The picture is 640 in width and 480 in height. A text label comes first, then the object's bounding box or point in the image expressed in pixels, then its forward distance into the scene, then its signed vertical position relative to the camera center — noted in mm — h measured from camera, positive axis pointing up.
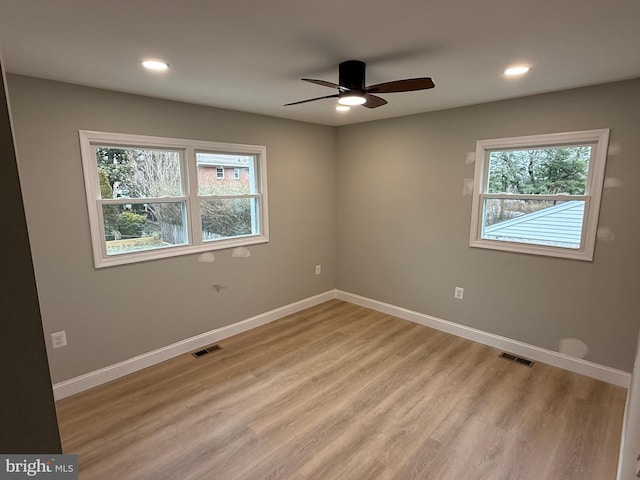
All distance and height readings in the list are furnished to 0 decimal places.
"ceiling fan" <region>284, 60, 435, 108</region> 2027 +629
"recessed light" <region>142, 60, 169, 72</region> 2074 +785
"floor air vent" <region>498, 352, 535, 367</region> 3095 -1601
